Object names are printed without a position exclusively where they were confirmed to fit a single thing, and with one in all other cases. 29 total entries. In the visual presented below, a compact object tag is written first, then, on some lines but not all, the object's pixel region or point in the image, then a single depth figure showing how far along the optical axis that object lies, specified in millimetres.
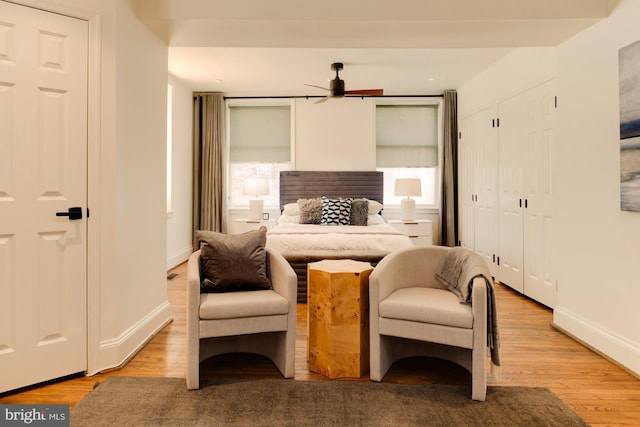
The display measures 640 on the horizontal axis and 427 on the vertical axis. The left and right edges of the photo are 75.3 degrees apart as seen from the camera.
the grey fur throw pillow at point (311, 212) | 5695
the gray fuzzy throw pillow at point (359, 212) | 5711
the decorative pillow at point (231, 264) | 2602
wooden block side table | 2480
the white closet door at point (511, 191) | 4449
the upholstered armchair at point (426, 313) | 2221
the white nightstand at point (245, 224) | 6266
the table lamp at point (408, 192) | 6266
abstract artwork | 2523
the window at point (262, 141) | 6879
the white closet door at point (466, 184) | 5844
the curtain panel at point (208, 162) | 6660
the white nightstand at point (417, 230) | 6215
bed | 4117
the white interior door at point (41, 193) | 2227
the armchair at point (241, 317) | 2311
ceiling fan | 5328
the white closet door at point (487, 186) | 5068
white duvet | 4332
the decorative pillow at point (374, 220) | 5809
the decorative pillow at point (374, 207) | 6133
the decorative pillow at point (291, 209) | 6043
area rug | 2008
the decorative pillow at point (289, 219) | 5812
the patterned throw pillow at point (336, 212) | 5664
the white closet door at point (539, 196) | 3932
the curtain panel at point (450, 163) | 6520
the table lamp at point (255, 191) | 6344
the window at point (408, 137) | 6840
